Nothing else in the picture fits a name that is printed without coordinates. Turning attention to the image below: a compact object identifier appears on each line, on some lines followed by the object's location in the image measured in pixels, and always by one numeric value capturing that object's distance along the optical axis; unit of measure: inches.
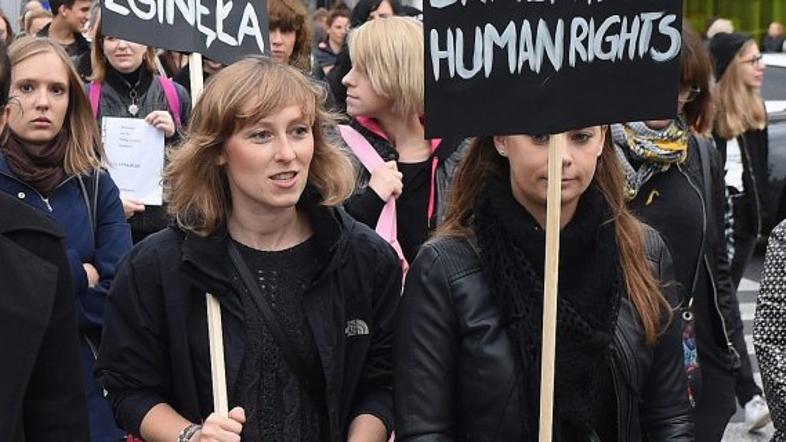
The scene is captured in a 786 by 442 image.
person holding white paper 269.1
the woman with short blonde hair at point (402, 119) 211.3
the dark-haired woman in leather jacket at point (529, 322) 136.8
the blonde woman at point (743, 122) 310.3
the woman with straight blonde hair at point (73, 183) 200.4
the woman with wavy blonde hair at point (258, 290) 147.2
